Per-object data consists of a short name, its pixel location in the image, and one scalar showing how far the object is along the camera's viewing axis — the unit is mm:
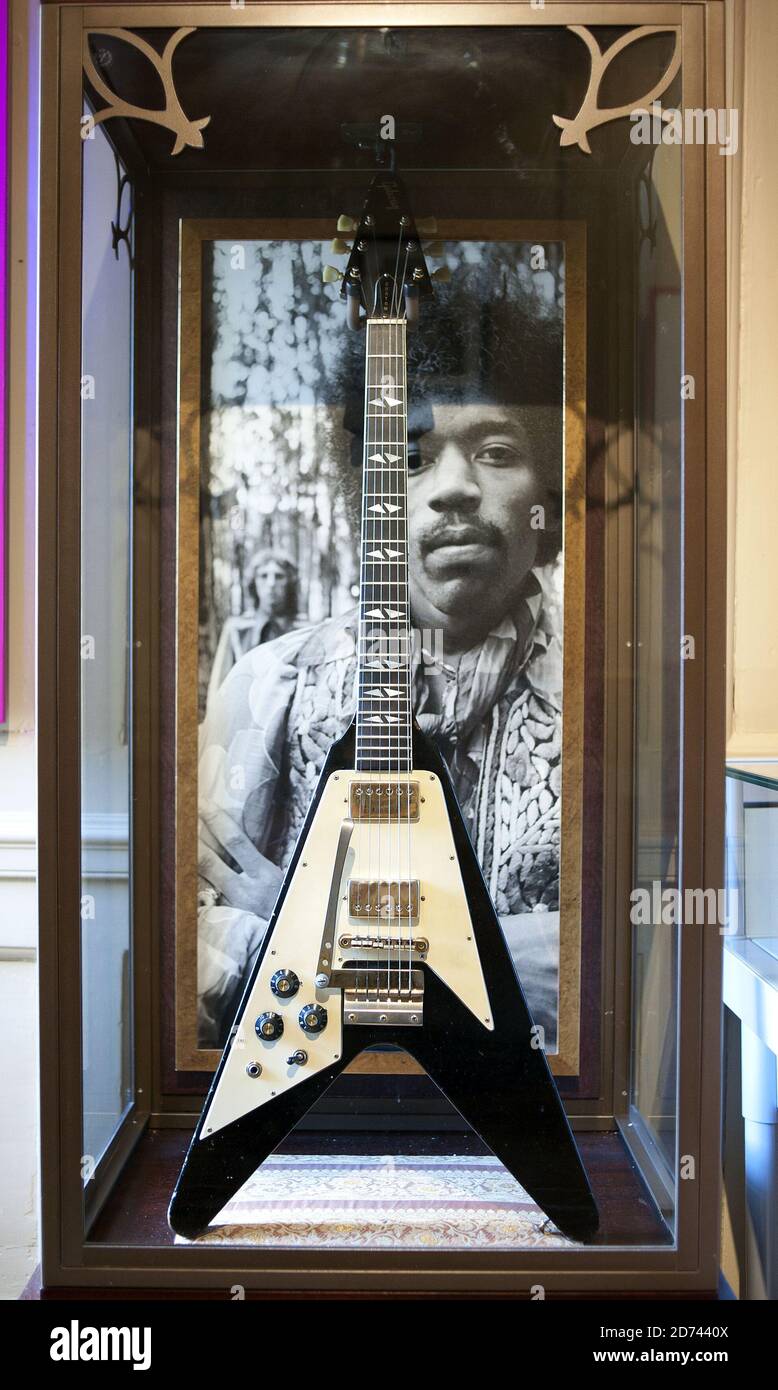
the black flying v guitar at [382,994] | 1173
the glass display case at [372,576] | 1109
